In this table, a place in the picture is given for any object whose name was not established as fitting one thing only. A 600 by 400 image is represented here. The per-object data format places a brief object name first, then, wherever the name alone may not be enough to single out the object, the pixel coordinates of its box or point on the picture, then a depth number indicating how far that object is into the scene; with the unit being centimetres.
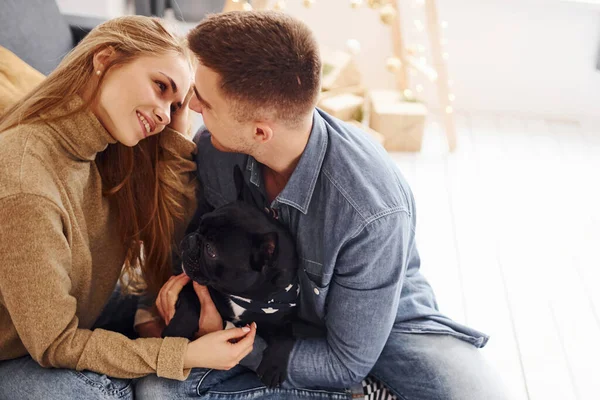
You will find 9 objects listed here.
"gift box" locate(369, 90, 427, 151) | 296
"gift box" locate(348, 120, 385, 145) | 281
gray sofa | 199
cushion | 165
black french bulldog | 146
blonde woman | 131
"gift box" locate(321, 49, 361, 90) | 301
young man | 135
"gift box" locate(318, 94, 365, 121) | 289
